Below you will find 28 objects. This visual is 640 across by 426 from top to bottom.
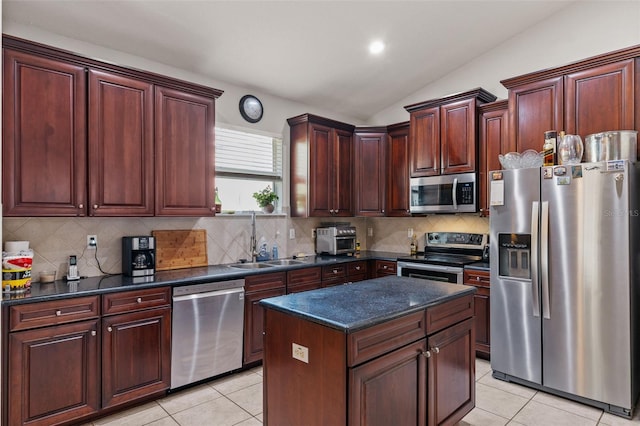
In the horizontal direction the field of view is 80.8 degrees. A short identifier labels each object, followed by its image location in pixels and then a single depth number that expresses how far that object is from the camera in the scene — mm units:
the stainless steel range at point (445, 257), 3812
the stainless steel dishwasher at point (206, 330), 2885
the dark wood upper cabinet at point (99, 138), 2422
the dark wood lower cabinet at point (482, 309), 3555
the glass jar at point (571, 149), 2912
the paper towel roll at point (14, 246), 2502
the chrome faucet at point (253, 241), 4027
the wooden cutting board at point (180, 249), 3379
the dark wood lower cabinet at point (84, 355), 2227
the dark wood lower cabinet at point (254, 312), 3312
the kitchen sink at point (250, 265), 3697
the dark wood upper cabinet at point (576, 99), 2885
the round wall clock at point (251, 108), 4027
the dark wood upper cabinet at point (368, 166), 4797
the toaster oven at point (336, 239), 4512
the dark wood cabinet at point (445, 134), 3922
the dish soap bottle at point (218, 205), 3708
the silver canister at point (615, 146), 2734
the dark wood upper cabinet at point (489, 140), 3777
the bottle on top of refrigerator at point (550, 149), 3029
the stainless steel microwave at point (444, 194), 3926
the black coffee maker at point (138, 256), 3041
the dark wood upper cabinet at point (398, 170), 4637
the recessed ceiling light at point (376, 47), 3715
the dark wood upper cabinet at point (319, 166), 4324
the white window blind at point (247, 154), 3953
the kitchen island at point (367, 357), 1652
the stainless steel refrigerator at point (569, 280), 2625
